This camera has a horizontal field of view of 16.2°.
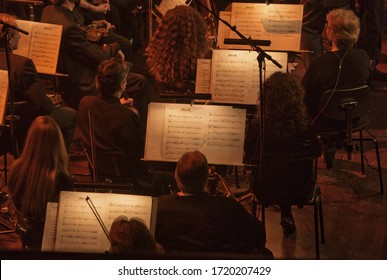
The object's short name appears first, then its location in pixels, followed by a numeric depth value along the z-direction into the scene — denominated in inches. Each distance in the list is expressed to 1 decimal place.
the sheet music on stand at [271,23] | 453.9
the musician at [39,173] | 305.2
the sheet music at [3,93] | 368.5
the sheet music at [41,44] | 425.0
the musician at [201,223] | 278.9
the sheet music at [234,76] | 390.6
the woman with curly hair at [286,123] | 342.0
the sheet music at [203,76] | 397.7
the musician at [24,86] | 390.6
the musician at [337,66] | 411.5
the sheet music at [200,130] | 342.9
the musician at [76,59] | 460.1
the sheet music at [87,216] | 283.6
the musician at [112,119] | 350.6
